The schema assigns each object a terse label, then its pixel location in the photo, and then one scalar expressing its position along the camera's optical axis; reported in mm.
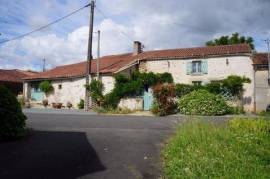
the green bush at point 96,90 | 17270
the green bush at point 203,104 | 13772
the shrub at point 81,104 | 18702
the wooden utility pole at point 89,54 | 17446
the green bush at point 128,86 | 16772
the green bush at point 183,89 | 15630
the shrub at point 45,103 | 20645
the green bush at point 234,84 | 16128
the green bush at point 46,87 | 20902
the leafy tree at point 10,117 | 6077
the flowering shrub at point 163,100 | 14042
